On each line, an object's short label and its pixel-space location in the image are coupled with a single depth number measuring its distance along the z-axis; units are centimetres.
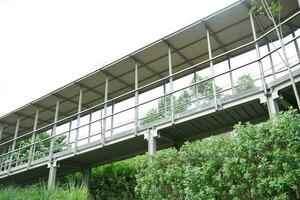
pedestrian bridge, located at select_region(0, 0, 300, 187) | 963
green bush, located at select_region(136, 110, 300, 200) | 648
